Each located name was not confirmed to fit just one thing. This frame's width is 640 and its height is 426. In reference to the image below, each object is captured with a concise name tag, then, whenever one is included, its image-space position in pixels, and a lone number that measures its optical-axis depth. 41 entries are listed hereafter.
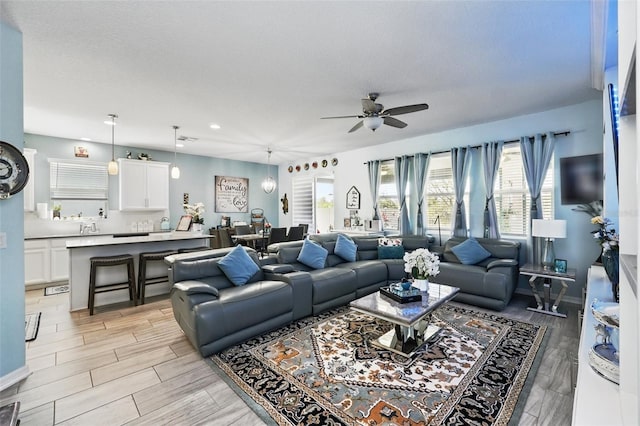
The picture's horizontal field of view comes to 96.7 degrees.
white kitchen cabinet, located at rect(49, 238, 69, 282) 5.11
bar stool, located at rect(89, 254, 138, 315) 3.78
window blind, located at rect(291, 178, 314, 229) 7.94
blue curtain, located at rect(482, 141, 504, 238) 4.66
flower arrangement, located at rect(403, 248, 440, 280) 3.02
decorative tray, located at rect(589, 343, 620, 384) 1.24
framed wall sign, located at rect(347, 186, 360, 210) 6.79
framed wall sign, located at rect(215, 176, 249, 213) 7.70
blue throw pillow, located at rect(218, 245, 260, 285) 3.40
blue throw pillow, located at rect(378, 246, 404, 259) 5.05
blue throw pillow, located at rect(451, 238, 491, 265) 4.37
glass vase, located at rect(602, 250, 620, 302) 2.06
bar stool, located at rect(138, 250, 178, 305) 4.18
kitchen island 3.86
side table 3.56
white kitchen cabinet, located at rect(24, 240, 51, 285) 4.88
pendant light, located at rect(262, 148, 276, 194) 6.38
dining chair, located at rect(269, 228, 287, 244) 5.89
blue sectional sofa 2.76
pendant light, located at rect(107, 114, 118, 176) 4.32
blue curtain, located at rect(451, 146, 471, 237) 4.99
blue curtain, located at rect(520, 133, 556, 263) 4.20
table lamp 3.61
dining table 5.56
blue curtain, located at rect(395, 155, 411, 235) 5.77
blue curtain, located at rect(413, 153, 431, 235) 5.53
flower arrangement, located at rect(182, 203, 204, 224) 6.40
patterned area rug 1.95
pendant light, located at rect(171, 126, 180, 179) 5.07
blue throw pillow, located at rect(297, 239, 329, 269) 4.24
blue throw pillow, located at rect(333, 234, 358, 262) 4.83
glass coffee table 2.59
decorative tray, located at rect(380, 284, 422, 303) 2.87
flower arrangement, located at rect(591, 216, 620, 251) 2.17
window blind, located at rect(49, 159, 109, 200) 5.49
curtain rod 4.06
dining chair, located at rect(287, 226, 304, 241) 6.13
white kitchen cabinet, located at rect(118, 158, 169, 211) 5.99
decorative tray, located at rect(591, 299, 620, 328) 1.21
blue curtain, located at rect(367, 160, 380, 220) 6.30
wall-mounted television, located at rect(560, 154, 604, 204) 3.80
